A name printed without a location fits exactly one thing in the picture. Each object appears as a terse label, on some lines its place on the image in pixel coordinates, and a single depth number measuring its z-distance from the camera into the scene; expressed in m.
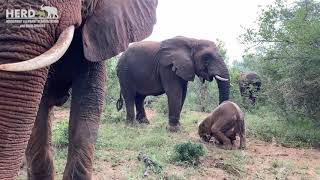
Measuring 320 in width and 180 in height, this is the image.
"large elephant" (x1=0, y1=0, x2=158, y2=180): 2.88
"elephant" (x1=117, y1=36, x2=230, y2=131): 11.14
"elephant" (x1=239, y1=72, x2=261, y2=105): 15.61
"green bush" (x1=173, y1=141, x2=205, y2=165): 7.09
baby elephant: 8.88
